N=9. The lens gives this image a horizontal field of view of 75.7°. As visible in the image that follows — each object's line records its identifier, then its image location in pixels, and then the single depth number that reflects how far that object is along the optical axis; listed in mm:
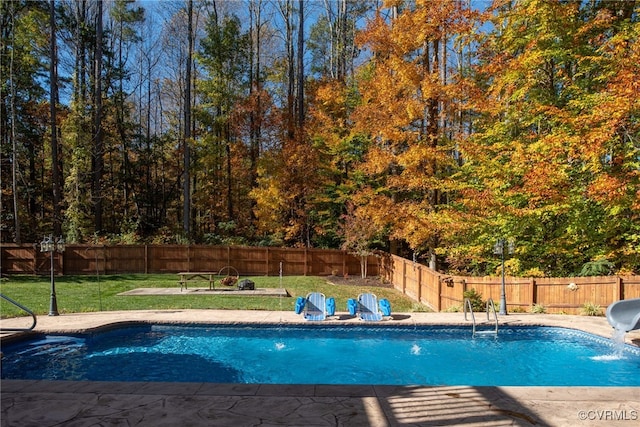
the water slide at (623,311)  8133
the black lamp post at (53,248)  10492
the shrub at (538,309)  11883
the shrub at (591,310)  11430
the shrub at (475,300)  11922
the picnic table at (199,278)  16166
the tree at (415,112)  14688
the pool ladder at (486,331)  9766
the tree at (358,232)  19250
